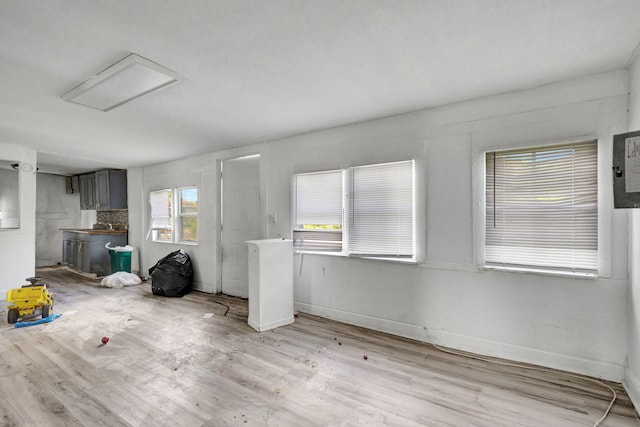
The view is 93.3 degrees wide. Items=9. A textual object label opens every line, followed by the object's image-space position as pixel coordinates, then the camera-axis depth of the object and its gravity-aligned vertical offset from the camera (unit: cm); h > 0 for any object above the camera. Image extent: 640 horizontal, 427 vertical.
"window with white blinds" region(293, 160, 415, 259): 346 +3
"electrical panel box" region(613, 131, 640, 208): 189 +26
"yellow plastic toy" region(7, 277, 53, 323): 385 -113
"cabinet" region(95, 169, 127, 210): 718 +62
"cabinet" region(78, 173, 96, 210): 760 +63
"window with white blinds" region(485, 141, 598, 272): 257 +3
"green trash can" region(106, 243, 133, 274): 658 -94
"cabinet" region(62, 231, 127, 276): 680 -83
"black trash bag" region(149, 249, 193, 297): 518 -109
